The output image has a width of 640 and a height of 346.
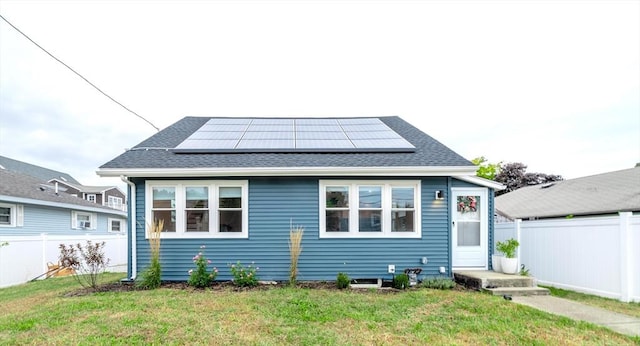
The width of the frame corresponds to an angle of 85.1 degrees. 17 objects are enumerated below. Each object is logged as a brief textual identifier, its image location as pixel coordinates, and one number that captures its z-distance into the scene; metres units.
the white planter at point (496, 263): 7.67
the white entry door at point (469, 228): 8.16
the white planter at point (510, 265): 7.40
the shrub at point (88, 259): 7.04
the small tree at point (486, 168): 25.48
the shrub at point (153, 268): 7.13
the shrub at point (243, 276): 7.26
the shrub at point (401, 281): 7.16
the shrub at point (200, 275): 7.14
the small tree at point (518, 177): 30.95
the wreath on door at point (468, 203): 8.25
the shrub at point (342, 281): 7.19
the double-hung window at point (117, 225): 19.31
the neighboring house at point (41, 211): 12.27
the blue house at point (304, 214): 7.68
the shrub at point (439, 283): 7.22
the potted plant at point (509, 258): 7.41
